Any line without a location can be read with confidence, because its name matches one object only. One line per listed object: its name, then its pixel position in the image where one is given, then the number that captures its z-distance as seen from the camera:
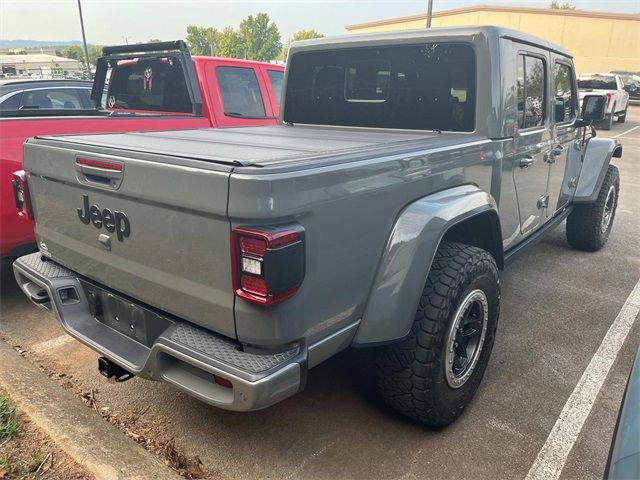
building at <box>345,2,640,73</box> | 43.25
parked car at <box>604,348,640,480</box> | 1.38
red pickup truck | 3.69
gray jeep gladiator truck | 1.84
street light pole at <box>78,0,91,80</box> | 25.26
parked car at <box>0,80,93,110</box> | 6.94
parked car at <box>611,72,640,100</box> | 27.75
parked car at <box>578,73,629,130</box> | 18.52
